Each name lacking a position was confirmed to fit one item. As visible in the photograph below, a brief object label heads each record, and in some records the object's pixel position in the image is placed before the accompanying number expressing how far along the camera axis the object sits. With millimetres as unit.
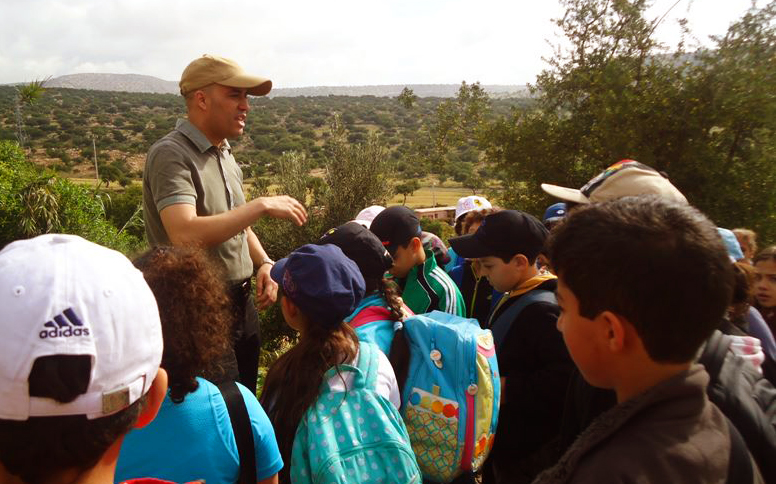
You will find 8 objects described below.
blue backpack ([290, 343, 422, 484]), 1737
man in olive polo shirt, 2539
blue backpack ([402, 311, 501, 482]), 2234
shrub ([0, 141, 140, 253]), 9422
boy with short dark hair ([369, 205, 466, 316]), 3188
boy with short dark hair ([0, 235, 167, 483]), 867
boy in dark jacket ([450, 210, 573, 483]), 2373
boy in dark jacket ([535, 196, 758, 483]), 1119
